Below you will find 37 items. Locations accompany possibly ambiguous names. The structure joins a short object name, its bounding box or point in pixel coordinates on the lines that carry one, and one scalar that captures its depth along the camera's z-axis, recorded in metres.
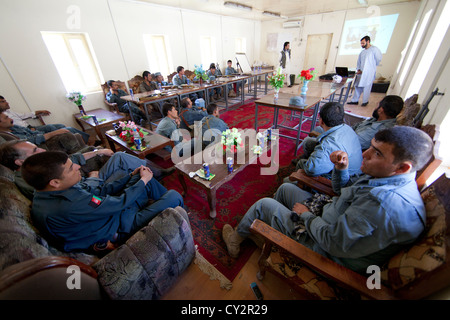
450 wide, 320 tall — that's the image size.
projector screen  6.59
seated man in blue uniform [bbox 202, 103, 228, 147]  2.66
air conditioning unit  8.32
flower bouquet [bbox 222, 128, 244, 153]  2.00
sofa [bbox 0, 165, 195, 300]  0.67
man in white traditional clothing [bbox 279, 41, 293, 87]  6.51
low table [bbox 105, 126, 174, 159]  2.43
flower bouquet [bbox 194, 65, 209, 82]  5.11
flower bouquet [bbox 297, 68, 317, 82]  3.09
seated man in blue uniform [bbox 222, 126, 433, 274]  0.78
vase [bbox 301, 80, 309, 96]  3.23
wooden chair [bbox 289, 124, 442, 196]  1.00
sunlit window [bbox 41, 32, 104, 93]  4.23
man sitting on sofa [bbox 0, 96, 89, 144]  3.06
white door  8.05
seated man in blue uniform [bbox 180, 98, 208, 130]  3.00
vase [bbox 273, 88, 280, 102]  3.26
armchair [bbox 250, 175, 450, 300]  0.68
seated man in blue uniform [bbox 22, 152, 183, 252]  1.06
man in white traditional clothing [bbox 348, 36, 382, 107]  4.71
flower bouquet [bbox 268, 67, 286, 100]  3.06
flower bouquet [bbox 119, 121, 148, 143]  2.55
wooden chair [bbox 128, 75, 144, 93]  5.25
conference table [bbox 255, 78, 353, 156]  2.90
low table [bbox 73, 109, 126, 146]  3.33
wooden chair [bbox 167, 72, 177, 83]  6.05
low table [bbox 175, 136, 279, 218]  1.76
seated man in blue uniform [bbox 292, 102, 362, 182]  1.57
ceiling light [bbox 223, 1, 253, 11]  4.99
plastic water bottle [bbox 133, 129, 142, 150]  2.38
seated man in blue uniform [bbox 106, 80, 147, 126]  4.49
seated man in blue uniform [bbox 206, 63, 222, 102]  6.37
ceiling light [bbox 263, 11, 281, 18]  6.85
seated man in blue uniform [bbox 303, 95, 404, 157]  1.96
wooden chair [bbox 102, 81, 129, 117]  4.48
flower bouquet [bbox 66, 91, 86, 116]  3.52
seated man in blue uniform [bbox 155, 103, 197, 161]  2.69
